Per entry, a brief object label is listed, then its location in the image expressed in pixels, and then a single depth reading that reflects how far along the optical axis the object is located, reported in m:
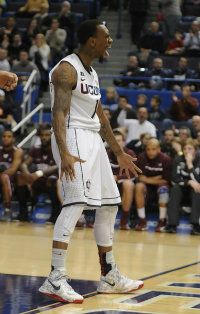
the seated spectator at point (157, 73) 17.14
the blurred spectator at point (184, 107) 16.17
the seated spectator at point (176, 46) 18.53
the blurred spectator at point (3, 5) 21.43
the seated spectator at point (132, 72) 17.80
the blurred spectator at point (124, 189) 13.38
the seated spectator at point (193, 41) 18.30
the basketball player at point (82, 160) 7.01
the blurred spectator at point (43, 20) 20.27
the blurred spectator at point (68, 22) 19.86
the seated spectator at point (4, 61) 18.34
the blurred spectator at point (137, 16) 20.33
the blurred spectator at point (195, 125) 15.16
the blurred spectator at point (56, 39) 19.34
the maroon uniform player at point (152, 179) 13.38
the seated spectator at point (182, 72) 17.39
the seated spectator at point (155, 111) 16.23
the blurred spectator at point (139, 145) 14.40
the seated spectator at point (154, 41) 19.08
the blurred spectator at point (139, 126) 15.43
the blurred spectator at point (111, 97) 16.72
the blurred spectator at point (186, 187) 13.19
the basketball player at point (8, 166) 14.07
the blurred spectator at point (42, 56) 18.86
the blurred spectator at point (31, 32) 19.92
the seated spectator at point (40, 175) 13.85
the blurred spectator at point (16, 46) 19.70
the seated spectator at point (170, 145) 14.13
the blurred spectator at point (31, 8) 20.98
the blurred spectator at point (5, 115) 16.52
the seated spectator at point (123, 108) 16.06
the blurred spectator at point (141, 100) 16.27
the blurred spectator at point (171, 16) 19.45
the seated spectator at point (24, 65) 18.30
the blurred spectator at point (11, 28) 19.95
